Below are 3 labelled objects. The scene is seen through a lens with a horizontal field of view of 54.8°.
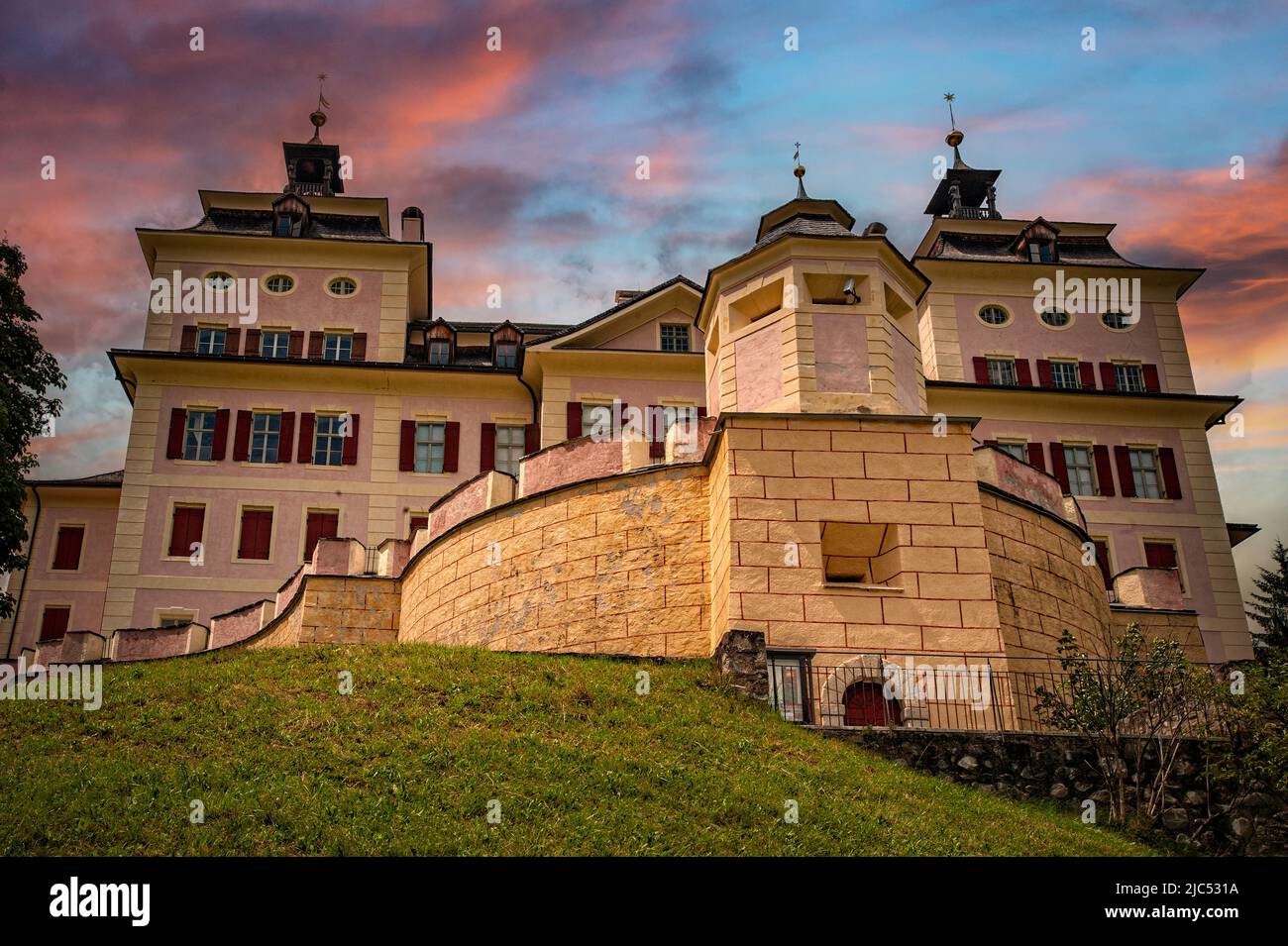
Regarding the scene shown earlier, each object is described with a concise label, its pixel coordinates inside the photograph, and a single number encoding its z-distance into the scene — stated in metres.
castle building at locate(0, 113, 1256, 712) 19.59
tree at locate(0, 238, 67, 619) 25.69
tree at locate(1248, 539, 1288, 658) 46.00
